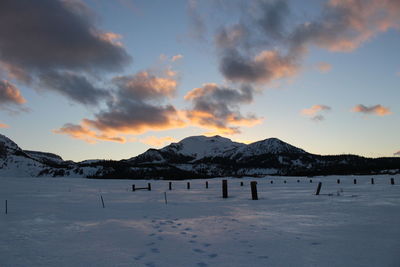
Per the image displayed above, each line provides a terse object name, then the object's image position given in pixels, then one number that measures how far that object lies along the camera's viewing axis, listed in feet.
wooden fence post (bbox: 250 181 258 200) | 79.91
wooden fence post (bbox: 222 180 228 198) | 89.12
